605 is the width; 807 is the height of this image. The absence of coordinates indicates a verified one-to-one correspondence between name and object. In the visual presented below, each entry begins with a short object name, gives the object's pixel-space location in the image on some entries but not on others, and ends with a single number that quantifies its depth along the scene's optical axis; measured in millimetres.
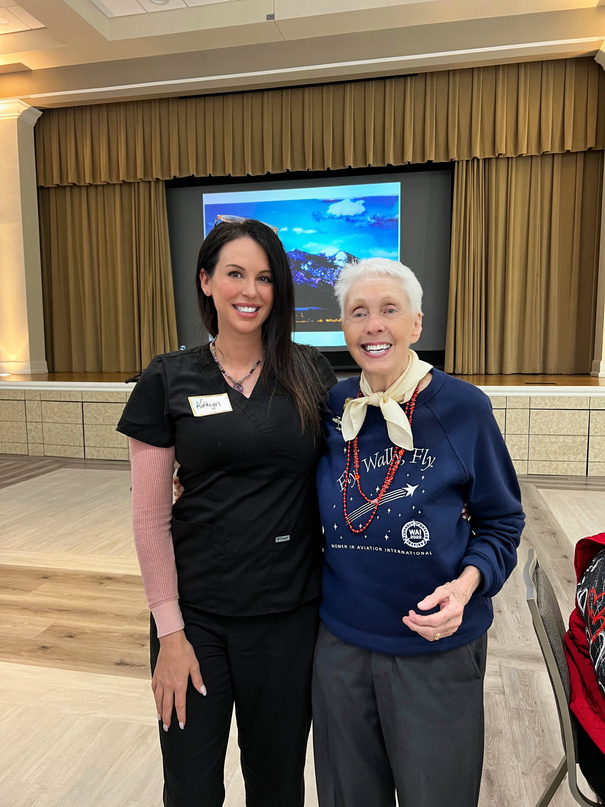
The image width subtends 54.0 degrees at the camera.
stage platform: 5117
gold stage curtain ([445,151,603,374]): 6531
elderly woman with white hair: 1082
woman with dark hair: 1186
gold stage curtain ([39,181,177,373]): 7527
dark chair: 1154
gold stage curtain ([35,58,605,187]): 6238
